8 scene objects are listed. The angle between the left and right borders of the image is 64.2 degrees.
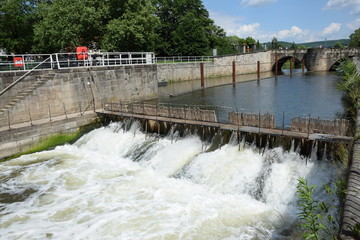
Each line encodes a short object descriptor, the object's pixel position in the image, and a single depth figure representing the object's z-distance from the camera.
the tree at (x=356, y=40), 91.61
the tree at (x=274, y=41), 111.88
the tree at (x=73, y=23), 30.67
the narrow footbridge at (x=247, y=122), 11.86
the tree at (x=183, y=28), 57.84
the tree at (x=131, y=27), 29.94
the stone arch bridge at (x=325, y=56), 61.75
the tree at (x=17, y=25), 38.78
